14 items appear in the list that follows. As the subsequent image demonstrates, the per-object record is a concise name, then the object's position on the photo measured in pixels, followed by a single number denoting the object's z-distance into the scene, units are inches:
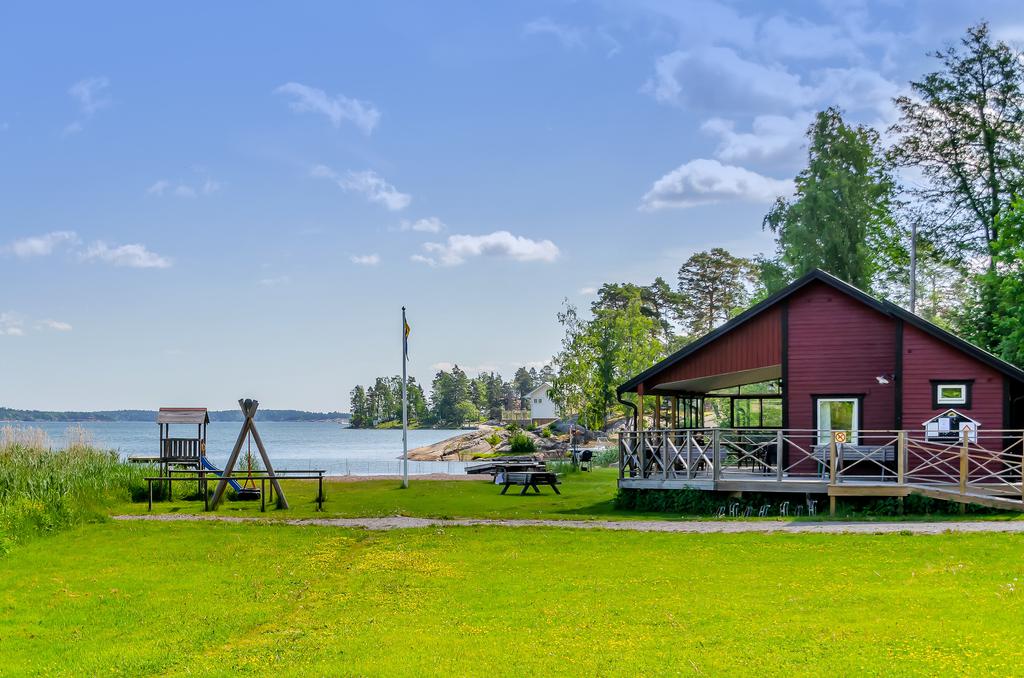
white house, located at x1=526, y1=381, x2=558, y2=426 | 4185.5
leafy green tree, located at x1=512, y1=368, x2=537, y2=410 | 7327.8
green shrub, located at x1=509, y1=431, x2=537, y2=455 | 2226.9
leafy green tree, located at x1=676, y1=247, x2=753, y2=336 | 3216.0
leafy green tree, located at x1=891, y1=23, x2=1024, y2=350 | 1540.4
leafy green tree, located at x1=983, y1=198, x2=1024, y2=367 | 1187.3
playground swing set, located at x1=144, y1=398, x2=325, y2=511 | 884.0
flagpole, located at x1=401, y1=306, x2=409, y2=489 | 1149.5
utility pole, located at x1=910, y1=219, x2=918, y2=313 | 1375.9
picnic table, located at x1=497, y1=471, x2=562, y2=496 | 1020.5
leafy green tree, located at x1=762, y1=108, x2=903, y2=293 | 1712.6
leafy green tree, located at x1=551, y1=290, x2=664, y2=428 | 1883.6
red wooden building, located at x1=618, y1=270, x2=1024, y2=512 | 786.8
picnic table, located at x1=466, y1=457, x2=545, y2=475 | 1149.5
